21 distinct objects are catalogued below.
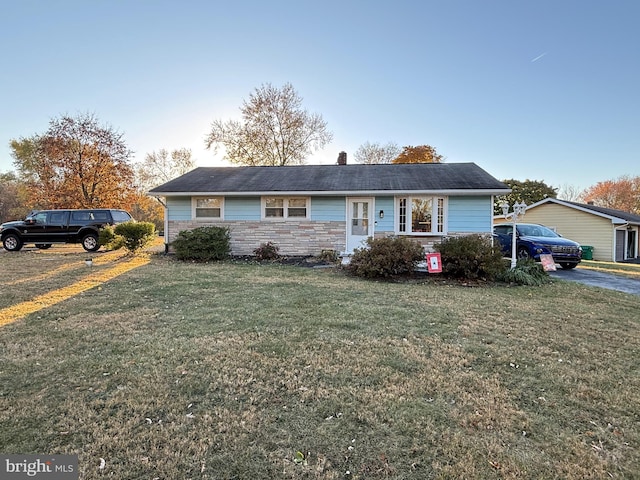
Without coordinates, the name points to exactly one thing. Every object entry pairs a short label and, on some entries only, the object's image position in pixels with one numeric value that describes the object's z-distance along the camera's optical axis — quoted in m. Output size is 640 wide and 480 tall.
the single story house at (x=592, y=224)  19.14
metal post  9.12
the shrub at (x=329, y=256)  11.23
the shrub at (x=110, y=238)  11.91
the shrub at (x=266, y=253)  11.73
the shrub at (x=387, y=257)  8.32
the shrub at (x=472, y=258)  8.08
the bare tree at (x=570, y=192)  42.50
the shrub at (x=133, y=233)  12.04
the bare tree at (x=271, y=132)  26.98
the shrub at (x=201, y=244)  10.98
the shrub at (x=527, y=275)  8.14
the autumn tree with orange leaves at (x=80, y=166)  22.31
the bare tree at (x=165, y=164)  35.44
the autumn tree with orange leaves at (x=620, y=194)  34.09
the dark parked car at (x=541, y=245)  11.12
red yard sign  8.45
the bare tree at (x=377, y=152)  31.82
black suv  13.55
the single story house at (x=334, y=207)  11.16
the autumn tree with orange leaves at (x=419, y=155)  29.98
